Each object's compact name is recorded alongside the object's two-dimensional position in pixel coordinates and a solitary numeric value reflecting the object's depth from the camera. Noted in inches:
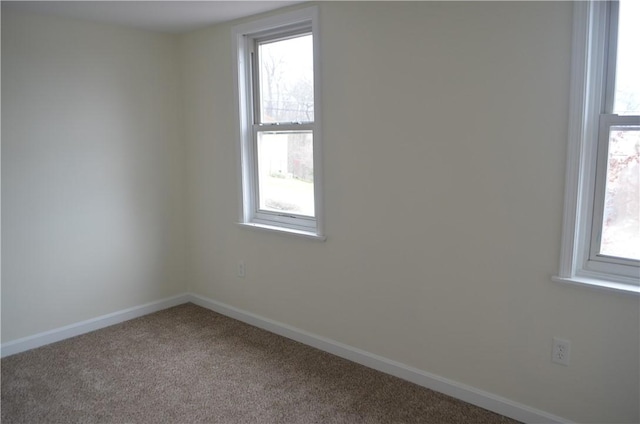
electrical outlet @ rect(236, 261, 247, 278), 144.5
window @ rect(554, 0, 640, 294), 76.9
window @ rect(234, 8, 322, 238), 122.0
